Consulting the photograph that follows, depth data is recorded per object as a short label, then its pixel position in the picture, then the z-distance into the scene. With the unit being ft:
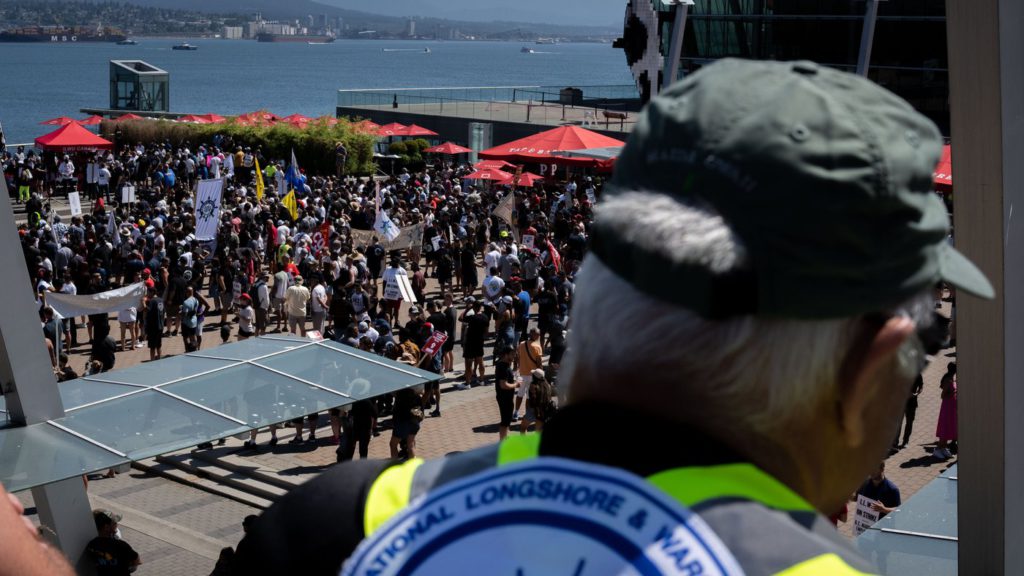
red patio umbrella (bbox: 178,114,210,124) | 161.48
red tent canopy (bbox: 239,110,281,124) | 156.42
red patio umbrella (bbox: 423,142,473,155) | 140.87
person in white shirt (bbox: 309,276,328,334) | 65.98
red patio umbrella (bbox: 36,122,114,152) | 119.75
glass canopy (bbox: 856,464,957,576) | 20.33
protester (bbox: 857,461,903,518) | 32.42
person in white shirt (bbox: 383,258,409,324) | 65.72
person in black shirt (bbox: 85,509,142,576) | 31.30
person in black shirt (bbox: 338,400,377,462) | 46.93
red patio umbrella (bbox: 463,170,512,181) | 108.68
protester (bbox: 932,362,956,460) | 46.62
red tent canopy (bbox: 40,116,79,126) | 133.47
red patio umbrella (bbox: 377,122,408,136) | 152.66
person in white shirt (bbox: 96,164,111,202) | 120.67
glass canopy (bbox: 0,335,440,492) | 28.63
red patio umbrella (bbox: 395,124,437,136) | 155.43
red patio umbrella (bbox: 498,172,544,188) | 108.49
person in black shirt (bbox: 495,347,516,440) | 50.16
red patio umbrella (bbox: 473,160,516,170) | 116.06
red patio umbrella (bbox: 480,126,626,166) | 99.09
